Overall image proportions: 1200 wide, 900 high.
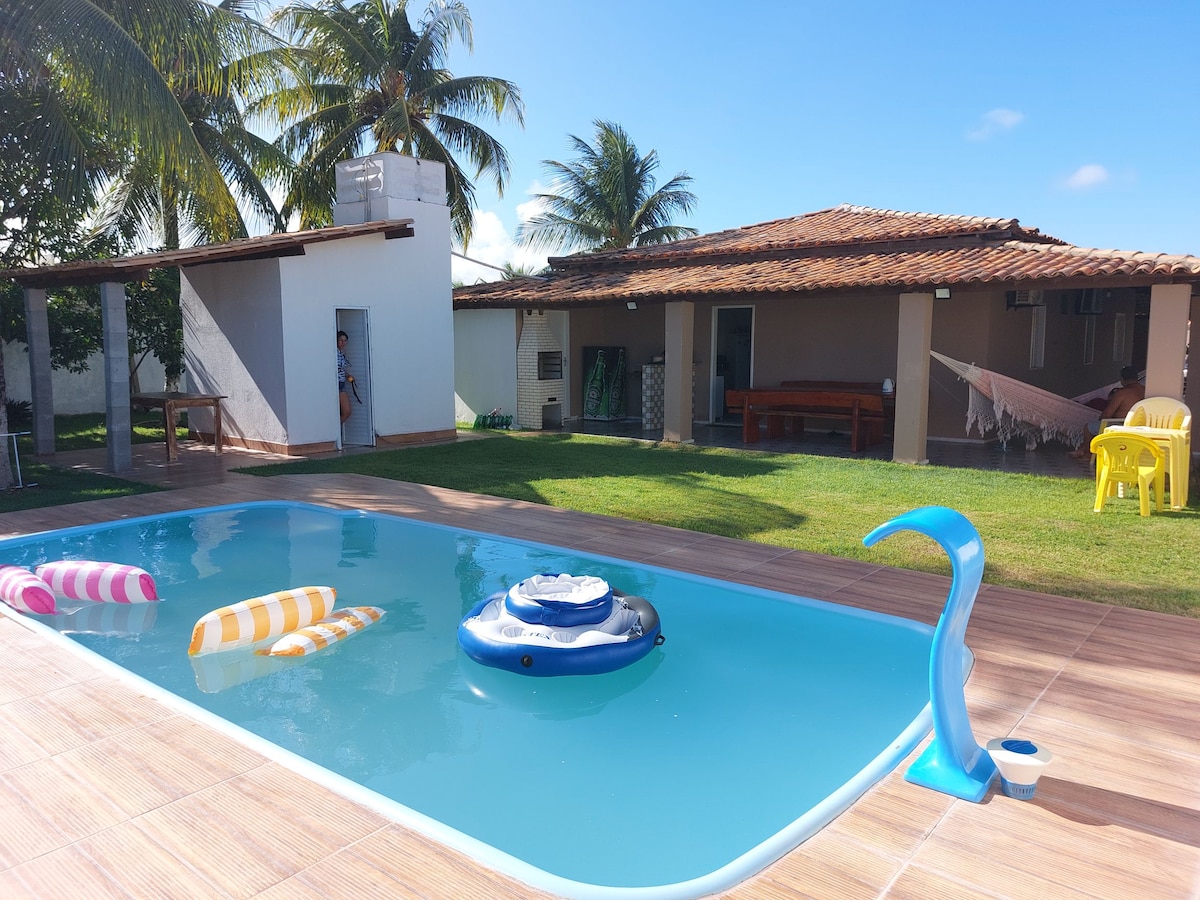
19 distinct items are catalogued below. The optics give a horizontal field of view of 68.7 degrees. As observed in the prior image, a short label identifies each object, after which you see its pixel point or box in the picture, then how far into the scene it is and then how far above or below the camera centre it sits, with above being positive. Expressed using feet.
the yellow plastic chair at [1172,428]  28.76 -2.04
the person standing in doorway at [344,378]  44.62 -0.52
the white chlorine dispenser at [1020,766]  10.94 -4.94
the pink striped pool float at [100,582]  20.29 -4.97
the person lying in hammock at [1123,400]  38.58 -1.33
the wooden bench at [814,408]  42.86 -1.97
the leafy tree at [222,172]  52.75 +12.15
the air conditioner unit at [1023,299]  46.52 +3.82
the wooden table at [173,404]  39.09 -1.65
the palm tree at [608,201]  95.50 +18.47
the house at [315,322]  39.17 +2.26
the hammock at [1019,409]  38.24 -1.76
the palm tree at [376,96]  66.28 +21.20
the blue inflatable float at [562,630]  16.22 -5.03
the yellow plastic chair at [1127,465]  28.30 -3.17
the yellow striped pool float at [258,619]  17.84 -5.26
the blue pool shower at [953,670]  11.16 -3.92
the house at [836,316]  37.73 +3.02
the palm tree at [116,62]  30.30 +11.27
